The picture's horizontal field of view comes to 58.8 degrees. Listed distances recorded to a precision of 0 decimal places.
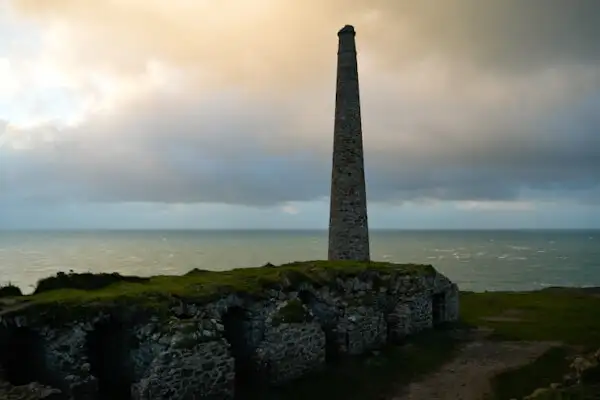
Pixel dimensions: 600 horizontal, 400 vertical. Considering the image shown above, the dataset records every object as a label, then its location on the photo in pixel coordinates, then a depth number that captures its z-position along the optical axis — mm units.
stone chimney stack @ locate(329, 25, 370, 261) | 25359
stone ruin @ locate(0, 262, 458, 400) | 12078
